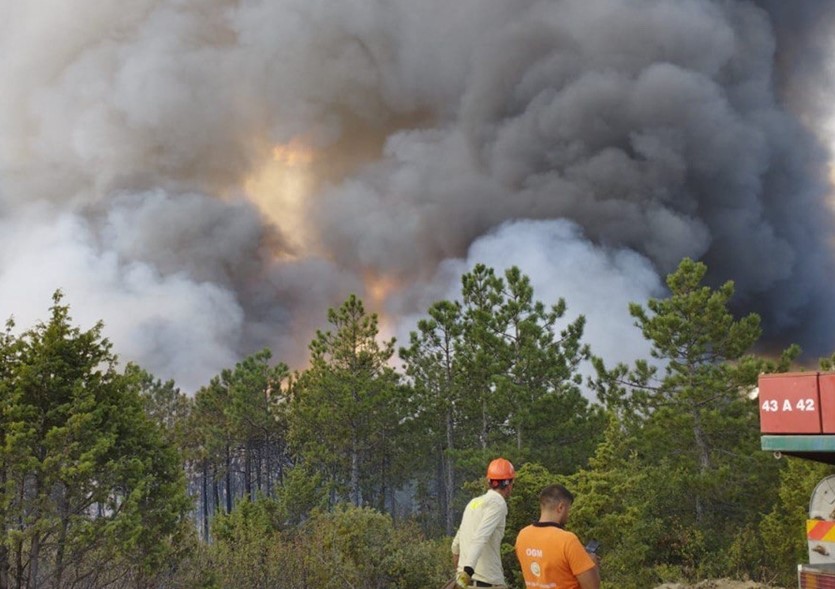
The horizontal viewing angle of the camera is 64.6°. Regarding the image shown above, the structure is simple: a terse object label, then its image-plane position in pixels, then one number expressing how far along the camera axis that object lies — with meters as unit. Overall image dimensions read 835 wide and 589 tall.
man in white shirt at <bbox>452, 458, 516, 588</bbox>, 5.66
